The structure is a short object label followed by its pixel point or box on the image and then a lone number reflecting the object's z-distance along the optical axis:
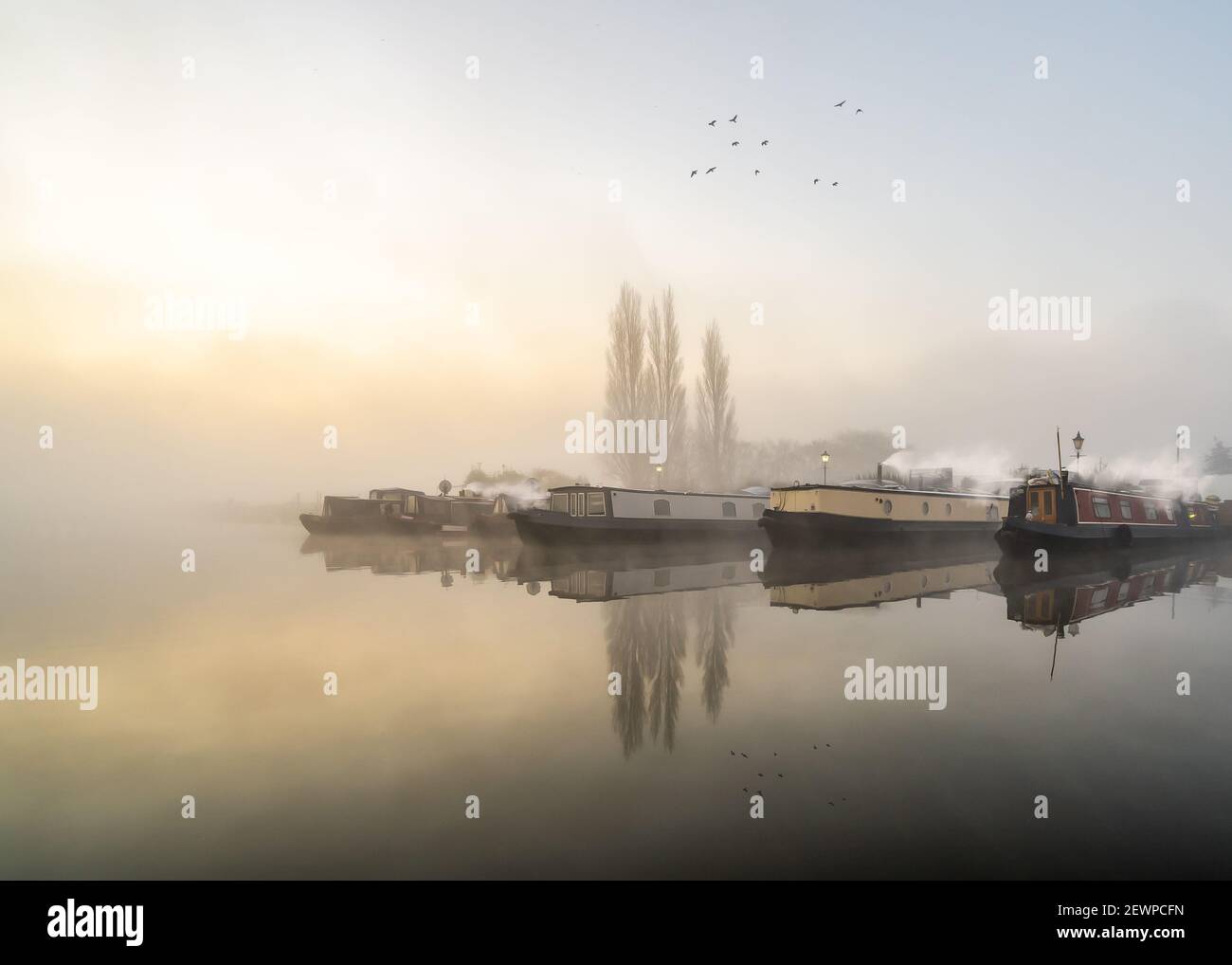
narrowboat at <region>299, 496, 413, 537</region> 43.66
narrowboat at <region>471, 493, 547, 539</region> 36.78
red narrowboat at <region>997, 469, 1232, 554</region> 22.56
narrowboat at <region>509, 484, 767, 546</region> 26.94
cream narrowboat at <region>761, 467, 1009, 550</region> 25.58
